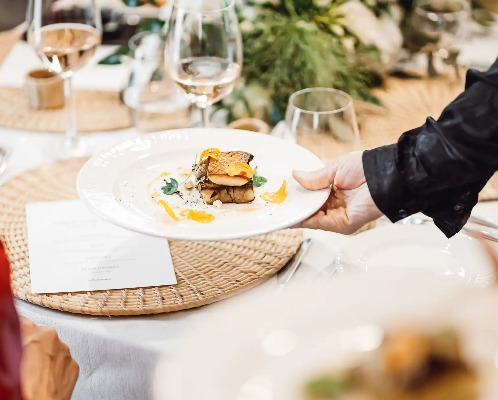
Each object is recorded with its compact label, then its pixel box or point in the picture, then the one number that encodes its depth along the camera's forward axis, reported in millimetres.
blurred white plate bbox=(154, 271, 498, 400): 588
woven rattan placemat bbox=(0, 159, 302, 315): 1168
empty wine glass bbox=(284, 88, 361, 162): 1319
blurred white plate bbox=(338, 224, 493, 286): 1198
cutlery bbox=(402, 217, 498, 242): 1310
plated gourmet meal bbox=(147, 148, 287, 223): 1224
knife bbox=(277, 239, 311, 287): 1240
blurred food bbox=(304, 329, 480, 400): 518
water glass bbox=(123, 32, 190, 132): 1731
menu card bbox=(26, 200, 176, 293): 1215
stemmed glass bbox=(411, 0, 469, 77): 1947
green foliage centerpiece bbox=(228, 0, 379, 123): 1727
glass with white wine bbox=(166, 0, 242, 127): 1459
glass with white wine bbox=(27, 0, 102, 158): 1567
